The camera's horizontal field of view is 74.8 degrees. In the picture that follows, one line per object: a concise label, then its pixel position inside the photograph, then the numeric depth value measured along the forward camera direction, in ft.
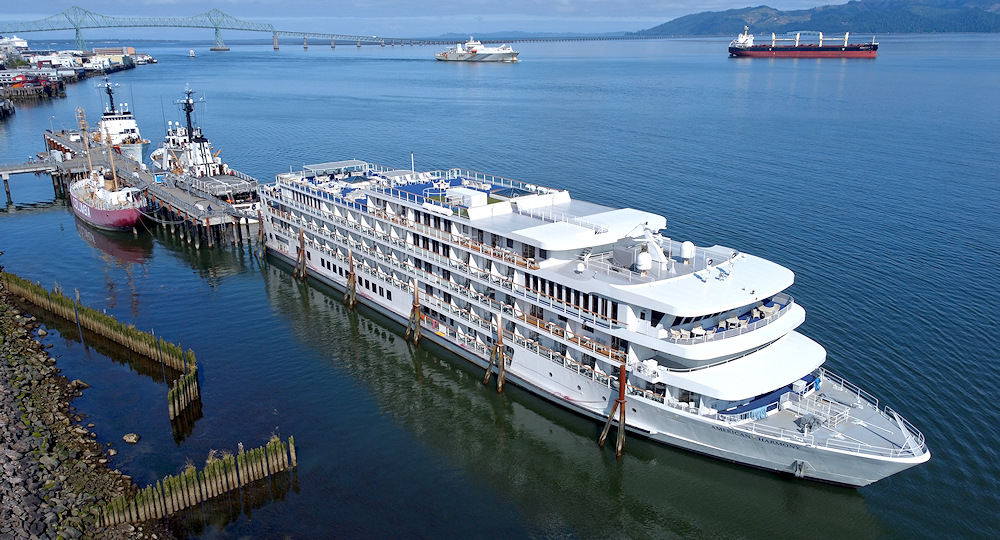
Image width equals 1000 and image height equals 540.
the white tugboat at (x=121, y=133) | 338.54
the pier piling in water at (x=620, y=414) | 107.05
